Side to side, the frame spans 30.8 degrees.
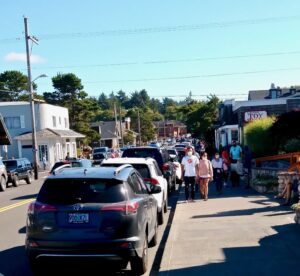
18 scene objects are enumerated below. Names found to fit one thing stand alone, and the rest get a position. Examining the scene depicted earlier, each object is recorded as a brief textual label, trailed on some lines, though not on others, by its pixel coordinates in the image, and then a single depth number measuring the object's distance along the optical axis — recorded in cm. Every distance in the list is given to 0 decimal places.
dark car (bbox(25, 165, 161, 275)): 745
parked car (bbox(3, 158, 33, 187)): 3061
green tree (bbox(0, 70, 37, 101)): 9275
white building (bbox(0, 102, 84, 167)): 5795
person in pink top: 1688
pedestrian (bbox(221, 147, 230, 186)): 2098
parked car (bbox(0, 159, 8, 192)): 2764
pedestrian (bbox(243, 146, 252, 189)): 1980
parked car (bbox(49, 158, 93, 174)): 2222
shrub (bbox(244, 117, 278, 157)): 2414
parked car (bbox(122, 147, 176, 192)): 1892
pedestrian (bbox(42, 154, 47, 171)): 5391
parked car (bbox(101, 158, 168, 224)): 1340
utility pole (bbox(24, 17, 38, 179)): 3997
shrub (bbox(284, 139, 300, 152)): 2083
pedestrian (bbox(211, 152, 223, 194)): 1873
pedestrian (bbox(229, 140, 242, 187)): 2094
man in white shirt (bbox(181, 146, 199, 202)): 1677
